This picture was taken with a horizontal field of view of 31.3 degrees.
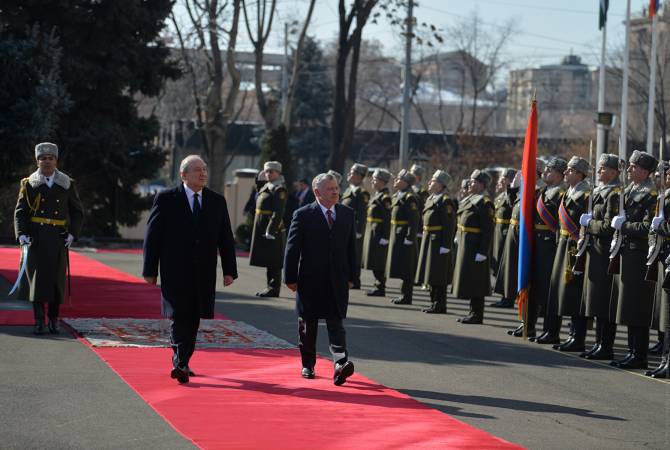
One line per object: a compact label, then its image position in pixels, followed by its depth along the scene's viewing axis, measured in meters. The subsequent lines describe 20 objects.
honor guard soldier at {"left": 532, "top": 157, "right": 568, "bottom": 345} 13.51
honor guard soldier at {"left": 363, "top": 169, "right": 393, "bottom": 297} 19.17
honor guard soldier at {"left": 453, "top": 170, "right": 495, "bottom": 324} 15.16
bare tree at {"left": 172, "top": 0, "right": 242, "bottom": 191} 35.06
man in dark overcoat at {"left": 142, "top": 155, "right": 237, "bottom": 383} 9.92
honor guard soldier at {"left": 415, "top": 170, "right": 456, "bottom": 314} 16.36
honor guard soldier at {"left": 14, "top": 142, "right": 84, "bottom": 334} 12.51
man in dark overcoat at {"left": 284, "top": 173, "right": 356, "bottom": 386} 10.20
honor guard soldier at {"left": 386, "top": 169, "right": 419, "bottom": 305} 18.16
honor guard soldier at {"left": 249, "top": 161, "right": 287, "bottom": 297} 17.56
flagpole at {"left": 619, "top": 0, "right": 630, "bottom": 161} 32.34
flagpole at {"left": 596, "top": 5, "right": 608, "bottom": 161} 31.43
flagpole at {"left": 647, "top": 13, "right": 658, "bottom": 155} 31.84
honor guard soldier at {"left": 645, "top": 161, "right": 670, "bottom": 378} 10.76
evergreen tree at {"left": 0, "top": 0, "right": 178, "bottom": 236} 24.30
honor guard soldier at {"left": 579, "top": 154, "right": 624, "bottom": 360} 12.06
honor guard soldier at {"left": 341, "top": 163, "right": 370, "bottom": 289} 19.41
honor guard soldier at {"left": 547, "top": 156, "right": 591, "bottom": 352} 12.80
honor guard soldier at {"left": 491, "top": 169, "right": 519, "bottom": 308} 17.53
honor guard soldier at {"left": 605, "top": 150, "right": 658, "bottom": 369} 11.35
